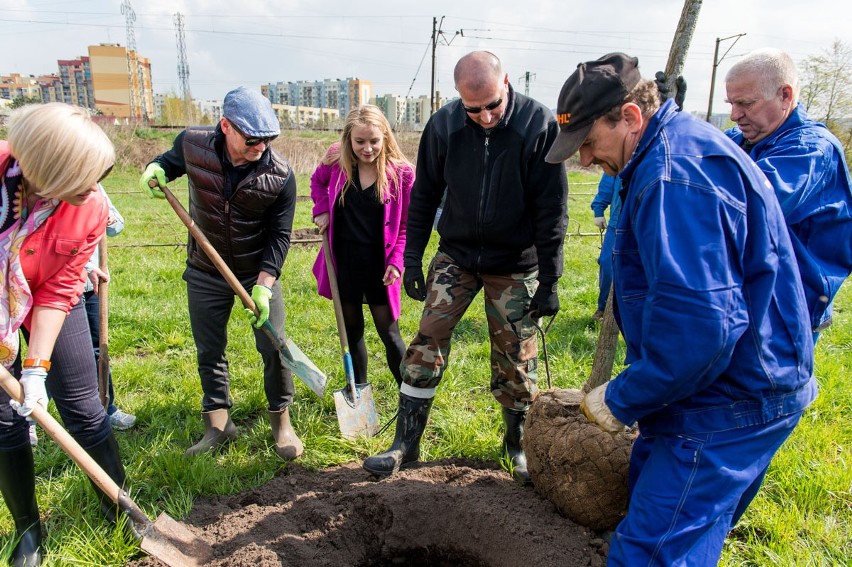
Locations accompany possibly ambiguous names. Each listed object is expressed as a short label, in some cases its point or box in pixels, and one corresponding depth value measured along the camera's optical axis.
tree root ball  2.49
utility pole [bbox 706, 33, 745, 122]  28.56
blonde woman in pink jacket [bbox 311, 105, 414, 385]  3.58
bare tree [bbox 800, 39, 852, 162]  21.94
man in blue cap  2.99
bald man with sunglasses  2.79
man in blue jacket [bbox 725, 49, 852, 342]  2.45
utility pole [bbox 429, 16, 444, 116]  22.97
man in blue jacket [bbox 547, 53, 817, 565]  1.54
